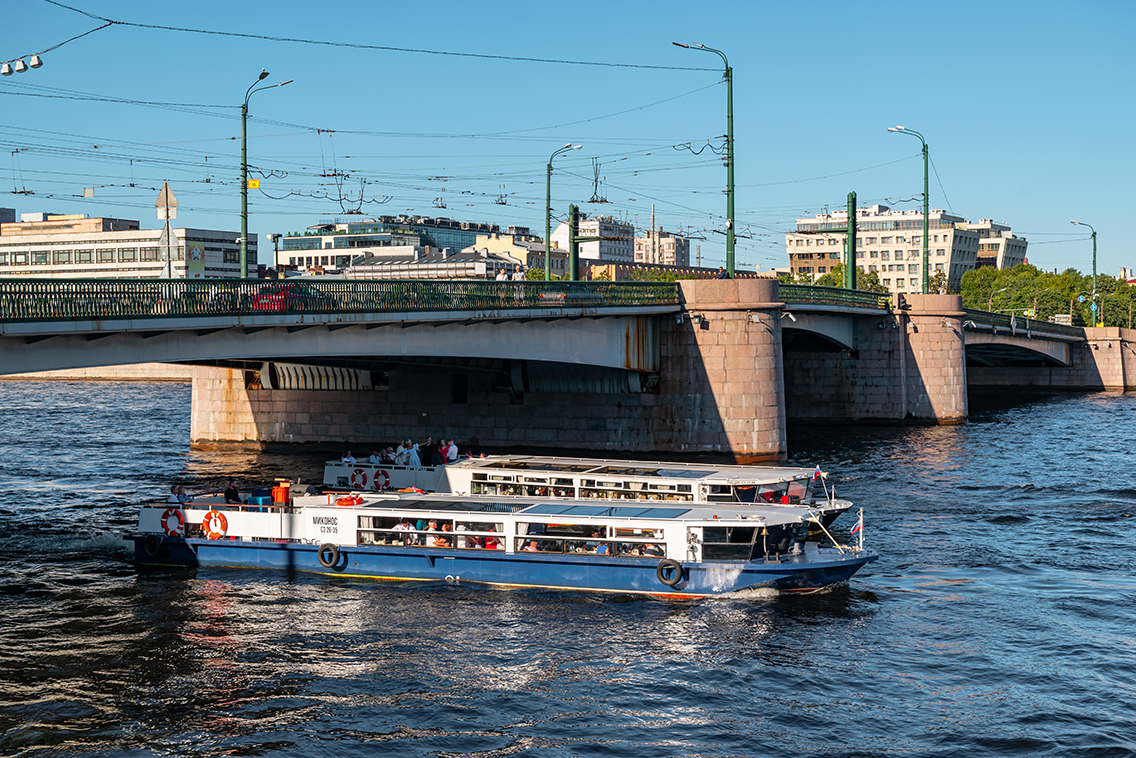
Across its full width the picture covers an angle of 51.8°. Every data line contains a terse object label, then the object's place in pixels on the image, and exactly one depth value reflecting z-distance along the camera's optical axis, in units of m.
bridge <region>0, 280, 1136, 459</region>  30.52
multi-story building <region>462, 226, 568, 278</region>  184.88
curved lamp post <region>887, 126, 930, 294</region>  63.84
